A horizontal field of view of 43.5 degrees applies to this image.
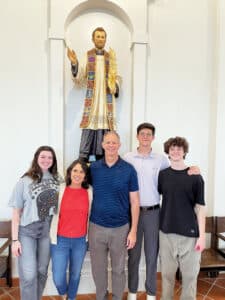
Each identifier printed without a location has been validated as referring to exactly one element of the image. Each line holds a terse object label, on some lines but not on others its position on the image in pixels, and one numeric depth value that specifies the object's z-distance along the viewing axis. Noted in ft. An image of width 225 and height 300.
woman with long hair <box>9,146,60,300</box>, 6.26
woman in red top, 6.41
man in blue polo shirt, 6.46
